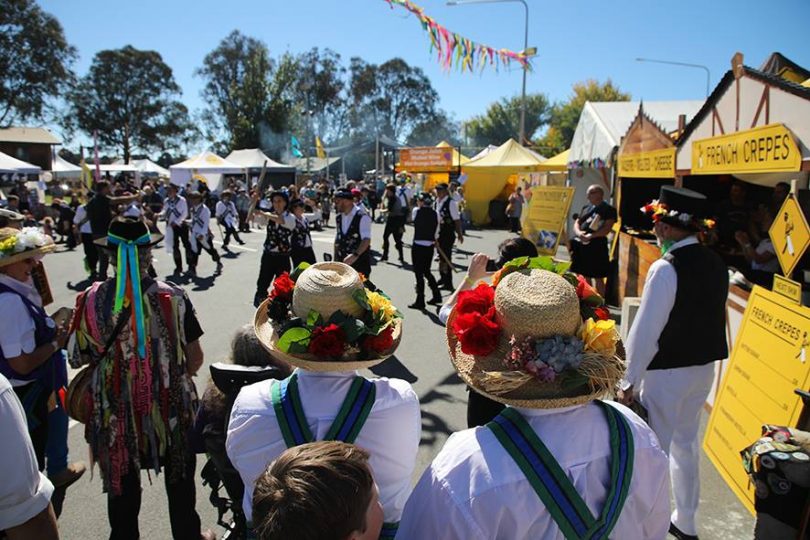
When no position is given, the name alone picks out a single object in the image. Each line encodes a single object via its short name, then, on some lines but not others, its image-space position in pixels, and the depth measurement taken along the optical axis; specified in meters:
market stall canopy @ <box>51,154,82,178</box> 34.78
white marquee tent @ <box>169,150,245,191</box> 27.69
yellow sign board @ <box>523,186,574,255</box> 8.91
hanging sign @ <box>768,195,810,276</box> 3.21
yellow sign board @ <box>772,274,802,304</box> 3.23
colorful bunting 10.84
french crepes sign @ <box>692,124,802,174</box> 3.38
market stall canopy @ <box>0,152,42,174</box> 20.33
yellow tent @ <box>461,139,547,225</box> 19.14
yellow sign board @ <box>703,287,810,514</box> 3.09
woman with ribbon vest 2.53
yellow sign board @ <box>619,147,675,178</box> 5.87
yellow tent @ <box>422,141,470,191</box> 25.86
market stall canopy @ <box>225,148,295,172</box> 30.09
